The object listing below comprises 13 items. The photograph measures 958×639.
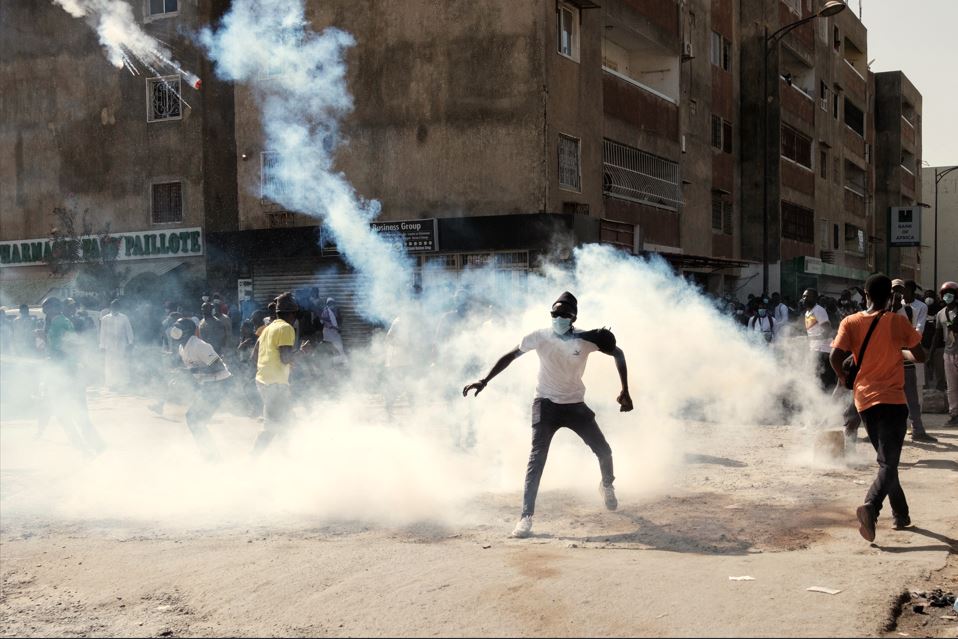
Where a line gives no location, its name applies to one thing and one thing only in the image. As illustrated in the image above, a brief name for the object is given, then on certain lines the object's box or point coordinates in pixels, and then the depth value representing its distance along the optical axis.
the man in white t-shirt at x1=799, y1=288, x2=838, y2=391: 10.92
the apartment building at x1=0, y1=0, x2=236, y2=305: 24.06
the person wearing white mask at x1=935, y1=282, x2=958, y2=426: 10.85
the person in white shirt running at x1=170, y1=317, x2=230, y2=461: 9.14
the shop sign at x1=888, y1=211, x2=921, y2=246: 46.31
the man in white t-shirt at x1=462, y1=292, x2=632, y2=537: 6.76
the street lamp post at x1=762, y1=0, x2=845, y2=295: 24.41
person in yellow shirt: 8.50
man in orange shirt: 6.11
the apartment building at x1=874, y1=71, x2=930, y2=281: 50.75
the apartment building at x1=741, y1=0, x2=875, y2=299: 32.88
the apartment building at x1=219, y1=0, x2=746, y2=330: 19.55
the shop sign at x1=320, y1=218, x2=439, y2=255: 20.06
